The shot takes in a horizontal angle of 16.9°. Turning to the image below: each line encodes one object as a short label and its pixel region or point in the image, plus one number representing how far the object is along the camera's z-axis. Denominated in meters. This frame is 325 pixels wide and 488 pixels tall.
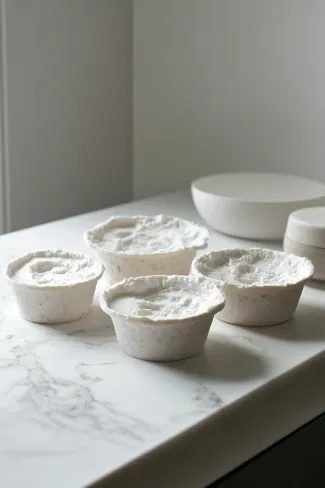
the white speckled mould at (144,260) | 1.11
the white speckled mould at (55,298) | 1.02
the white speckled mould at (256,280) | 1.03
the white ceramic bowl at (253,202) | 1.28
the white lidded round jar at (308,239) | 1.16
